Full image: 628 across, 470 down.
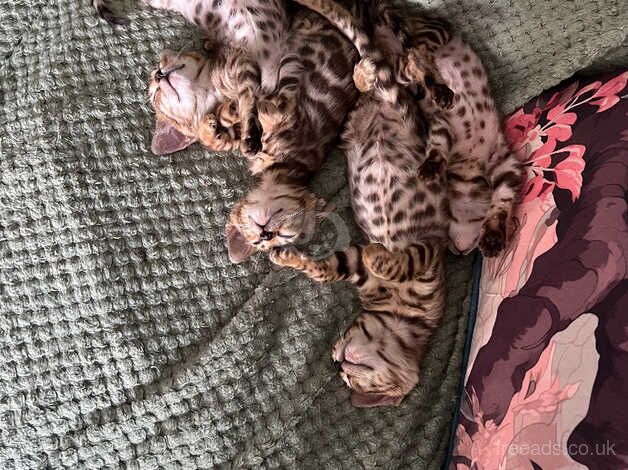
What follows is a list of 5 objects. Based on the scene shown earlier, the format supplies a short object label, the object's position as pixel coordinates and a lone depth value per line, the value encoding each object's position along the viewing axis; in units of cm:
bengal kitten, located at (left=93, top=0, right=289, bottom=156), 49
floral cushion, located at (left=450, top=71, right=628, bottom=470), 36
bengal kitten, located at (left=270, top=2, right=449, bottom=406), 50
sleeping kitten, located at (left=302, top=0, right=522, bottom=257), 49
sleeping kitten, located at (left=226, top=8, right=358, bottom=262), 50
